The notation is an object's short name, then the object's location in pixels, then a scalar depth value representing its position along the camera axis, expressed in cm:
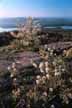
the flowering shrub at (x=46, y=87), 112
